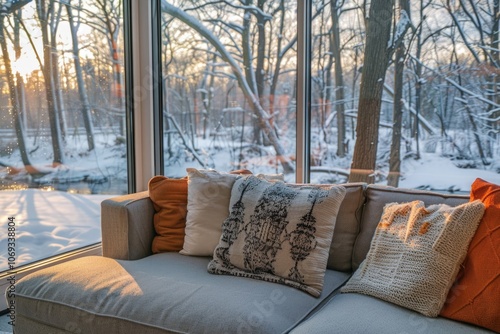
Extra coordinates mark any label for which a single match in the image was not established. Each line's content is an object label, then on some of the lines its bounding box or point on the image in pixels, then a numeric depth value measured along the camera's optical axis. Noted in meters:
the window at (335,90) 2.66
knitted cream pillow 1.70
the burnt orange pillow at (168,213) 2.46
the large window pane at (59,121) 2.62
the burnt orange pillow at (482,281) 1.59
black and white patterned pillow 1.97
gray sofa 1.62
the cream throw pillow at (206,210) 2.32
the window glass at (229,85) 3.17
